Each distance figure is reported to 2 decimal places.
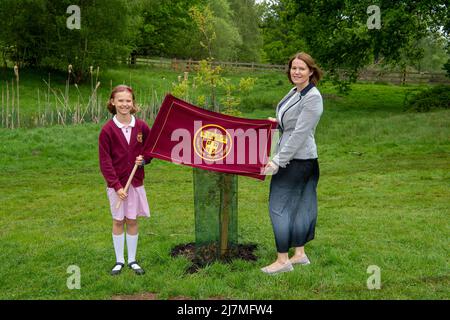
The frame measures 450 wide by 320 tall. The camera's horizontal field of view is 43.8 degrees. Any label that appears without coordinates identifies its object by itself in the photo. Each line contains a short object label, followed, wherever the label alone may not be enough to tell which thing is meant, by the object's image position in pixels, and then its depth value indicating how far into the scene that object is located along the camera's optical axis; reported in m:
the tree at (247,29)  56.88
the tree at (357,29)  19.80
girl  5.20
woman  5.02
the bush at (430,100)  21.84
